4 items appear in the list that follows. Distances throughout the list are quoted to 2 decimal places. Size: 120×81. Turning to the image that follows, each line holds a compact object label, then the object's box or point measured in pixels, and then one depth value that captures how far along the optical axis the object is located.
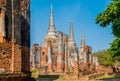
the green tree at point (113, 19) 8.58
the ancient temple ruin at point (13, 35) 8.71
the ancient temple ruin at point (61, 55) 22.17
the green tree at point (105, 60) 32.71
